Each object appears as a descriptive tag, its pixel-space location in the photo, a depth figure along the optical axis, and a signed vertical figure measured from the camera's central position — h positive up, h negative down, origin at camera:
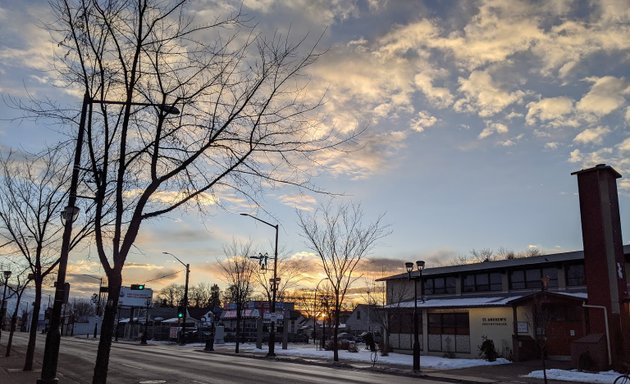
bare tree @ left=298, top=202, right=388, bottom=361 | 36.06 +4.22
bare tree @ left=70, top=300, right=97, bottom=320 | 188.50 +1.53
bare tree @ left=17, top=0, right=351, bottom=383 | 9.73 +3.82
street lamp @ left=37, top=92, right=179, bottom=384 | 12.10 +0.77
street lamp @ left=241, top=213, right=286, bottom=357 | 37.94 +0.25
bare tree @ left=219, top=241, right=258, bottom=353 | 55.11 +4.80
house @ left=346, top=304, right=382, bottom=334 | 104.02 +1.01
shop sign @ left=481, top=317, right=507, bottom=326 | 35.47 +0.57
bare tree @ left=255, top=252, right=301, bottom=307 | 54.30 +4.11
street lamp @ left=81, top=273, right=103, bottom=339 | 108.84 +2.57
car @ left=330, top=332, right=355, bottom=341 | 71.16 -1.53
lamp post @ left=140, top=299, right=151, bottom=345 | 59.99 -2.18
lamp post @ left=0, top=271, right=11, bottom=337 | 31.64 +1.45
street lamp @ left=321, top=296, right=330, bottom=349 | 50.85 -1.86
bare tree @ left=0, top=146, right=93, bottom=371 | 21.41 +3.49
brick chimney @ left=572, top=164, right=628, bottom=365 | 26.38 +4.13
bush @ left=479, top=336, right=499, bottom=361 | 32.69 -1.20
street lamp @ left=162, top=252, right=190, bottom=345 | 54.99 +0.06
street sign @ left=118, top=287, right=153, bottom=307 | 88.06 +3.42
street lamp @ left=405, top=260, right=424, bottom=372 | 26.84 -0.73
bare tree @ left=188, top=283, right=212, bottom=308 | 146.39 +6.49
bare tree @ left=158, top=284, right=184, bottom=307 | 155.52 +7.42
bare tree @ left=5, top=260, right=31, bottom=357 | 28.39 +1.37
